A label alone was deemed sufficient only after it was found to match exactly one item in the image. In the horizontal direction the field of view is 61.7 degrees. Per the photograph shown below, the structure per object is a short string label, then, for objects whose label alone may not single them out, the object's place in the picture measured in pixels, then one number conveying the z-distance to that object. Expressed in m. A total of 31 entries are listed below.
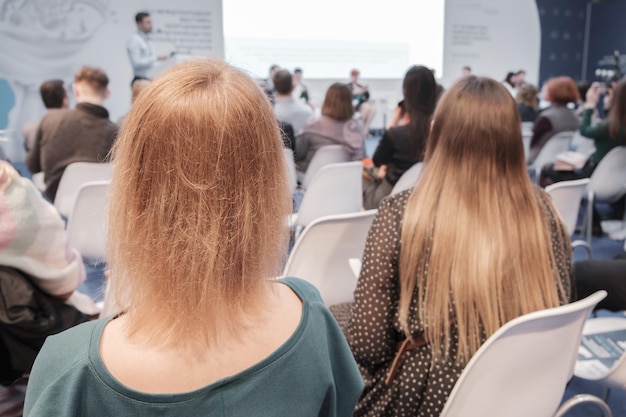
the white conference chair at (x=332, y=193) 3.14
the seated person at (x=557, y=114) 4.85
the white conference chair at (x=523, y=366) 1.01
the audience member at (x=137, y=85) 3.34
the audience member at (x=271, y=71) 8.31
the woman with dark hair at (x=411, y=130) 3.13
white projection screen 8.55
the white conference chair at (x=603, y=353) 1.51
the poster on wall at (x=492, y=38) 10.66
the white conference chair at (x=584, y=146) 5.46
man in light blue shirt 6.73
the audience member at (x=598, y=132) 3.99
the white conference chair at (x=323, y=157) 4.05
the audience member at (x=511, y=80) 10.02
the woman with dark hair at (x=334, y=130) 4.07
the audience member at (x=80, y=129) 3.28
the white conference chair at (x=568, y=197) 2.62
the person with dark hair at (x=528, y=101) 5.78
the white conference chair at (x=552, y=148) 4.63
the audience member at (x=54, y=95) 4.08
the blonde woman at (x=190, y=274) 0.69
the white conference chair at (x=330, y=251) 1.78
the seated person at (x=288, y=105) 4.66
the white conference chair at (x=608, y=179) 3.79
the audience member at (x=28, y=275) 1.41
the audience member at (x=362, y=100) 9.66
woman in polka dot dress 1.26
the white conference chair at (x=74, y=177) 3.13
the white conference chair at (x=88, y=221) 2.45
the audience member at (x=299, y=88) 9.04
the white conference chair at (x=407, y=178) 3.01
